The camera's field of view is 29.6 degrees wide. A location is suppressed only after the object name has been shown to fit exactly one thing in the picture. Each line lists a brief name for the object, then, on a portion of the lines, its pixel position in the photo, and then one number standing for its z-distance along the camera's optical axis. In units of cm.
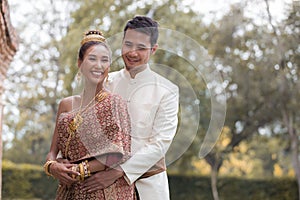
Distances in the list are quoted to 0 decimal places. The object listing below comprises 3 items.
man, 256
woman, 247
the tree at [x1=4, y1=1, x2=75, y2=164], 1942
